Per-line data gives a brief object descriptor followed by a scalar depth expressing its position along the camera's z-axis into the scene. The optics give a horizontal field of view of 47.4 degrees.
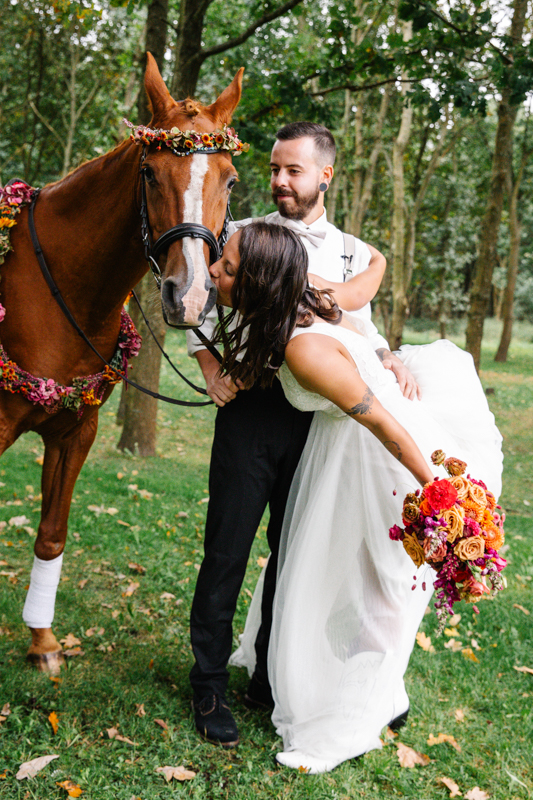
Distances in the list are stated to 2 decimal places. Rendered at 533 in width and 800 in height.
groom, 2.63
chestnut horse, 2.24
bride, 2.64
